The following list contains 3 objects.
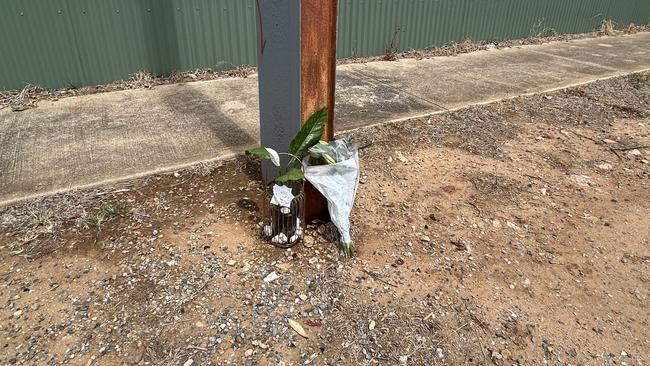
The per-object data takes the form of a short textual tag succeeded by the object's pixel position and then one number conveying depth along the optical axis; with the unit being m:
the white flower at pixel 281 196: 2.32
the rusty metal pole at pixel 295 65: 2.29
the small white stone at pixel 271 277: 2.28
